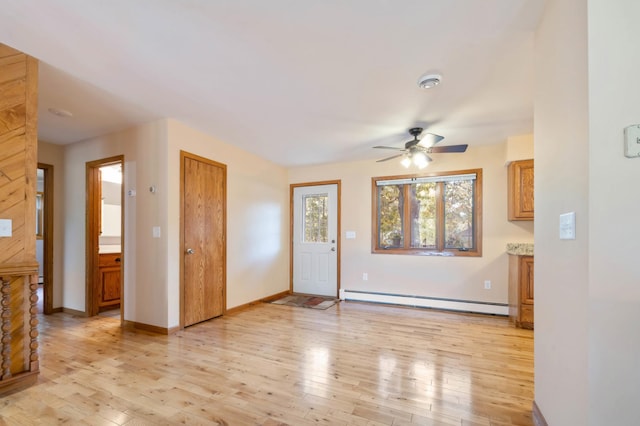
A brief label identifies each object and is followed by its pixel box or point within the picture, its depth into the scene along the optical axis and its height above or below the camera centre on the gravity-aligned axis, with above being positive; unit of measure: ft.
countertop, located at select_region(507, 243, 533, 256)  11.09 -1.41
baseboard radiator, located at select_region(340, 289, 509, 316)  13.19 -4.39
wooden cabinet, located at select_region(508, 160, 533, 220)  12.19 +0.95
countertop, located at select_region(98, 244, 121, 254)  14.09 -1.79
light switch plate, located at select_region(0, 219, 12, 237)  6.81 -0.33
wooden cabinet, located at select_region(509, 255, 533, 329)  11.12 -3.05
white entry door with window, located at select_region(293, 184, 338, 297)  16.80 -1.59
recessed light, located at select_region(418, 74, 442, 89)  7.48 +3.47
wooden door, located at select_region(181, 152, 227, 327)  11.35 -1.07
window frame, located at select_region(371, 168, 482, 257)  13.70 -0.63
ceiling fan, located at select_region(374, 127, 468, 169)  10.32 +2.39
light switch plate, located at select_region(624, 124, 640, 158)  3.56 +0.87
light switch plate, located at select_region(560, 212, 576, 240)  4.16 -0.20
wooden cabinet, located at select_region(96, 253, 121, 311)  13.50 -3.26
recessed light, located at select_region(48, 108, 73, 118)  9.95 +3.50
